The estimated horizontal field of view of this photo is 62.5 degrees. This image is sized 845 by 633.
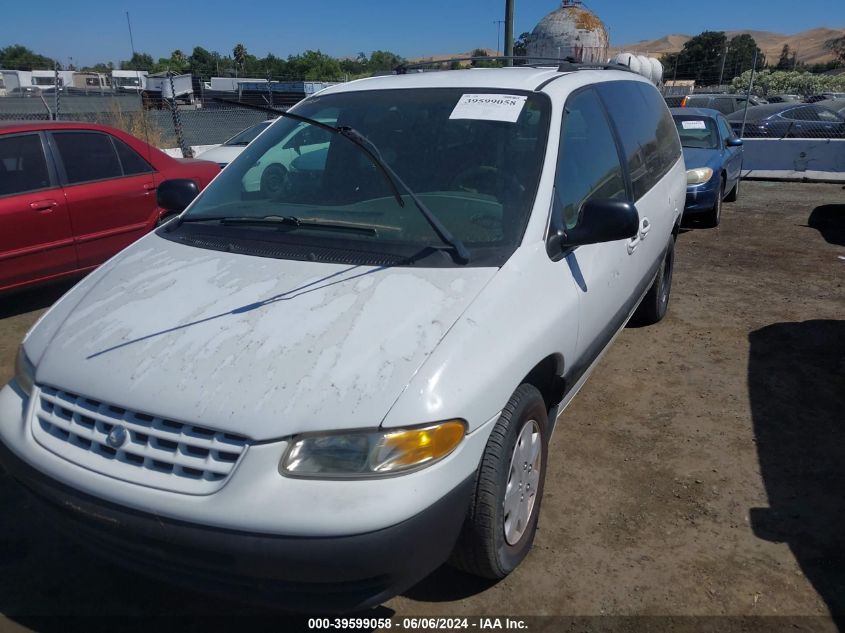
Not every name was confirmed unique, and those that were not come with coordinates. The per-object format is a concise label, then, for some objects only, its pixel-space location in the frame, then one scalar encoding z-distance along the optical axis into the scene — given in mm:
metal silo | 18812
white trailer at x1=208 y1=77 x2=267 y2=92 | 33219
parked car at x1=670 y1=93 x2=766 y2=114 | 20250
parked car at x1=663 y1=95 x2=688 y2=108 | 16403
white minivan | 2018
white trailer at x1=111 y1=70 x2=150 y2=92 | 47125
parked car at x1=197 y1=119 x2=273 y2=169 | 10117
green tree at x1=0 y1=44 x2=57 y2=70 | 86112
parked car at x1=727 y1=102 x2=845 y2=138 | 16156
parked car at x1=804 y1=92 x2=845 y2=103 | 29517
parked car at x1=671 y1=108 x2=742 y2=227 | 8719
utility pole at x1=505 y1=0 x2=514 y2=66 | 14242
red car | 5410
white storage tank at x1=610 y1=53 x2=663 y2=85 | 19597
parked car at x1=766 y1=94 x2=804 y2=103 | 32081
